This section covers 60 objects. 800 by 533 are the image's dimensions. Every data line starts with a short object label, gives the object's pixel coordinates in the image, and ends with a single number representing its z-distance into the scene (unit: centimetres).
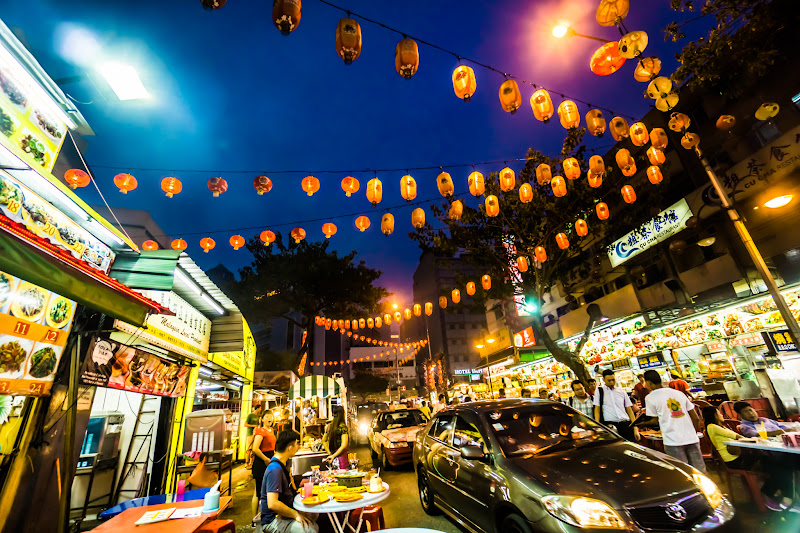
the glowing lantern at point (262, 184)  1025
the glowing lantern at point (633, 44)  630
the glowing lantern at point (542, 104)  769
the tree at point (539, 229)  1379
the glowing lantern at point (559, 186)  1149
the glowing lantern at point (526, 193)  1253
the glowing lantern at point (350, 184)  1019
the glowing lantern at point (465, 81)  702
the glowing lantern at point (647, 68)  704
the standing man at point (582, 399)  773
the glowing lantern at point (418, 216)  1158
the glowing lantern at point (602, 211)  1295
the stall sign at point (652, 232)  1341
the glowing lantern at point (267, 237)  1393
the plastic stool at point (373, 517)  469
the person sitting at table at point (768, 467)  461
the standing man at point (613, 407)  706
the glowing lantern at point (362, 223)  1233
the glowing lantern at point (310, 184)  1028
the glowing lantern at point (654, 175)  1087
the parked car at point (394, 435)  997
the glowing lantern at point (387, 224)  1127
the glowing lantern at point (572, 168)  1042
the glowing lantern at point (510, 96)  715
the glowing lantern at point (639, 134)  891
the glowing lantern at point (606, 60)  666
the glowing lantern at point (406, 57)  593
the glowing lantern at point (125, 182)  912
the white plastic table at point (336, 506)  369
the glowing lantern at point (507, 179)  1016
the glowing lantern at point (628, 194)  1178
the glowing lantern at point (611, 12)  597
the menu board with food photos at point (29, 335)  412
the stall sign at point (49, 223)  433
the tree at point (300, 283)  2511
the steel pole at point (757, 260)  738
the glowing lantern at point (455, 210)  1173
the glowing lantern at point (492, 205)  1229
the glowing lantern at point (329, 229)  1376
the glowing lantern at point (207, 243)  1399
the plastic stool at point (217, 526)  385
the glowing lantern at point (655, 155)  1033
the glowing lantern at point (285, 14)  480
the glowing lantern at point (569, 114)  852
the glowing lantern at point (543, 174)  1037
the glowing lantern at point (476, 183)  1021
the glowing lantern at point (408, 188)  987
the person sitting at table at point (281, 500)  361
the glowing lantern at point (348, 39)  545
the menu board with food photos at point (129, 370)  568
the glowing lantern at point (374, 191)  979
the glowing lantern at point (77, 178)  806
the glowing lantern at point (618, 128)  883
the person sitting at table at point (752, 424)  508
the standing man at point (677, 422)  516
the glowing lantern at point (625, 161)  998
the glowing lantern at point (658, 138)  937
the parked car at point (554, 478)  302
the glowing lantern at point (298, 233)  1437
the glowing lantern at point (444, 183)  952
